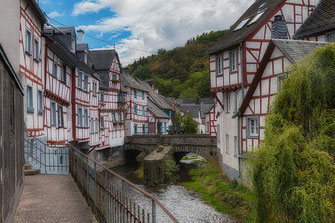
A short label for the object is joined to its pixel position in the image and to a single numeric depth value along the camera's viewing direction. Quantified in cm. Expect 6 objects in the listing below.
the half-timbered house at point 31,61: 1314
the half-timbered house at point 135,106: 3997
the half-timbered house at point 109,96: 3209
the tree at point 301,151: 793
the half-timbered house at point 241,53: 1839
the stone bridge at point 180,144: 2771
